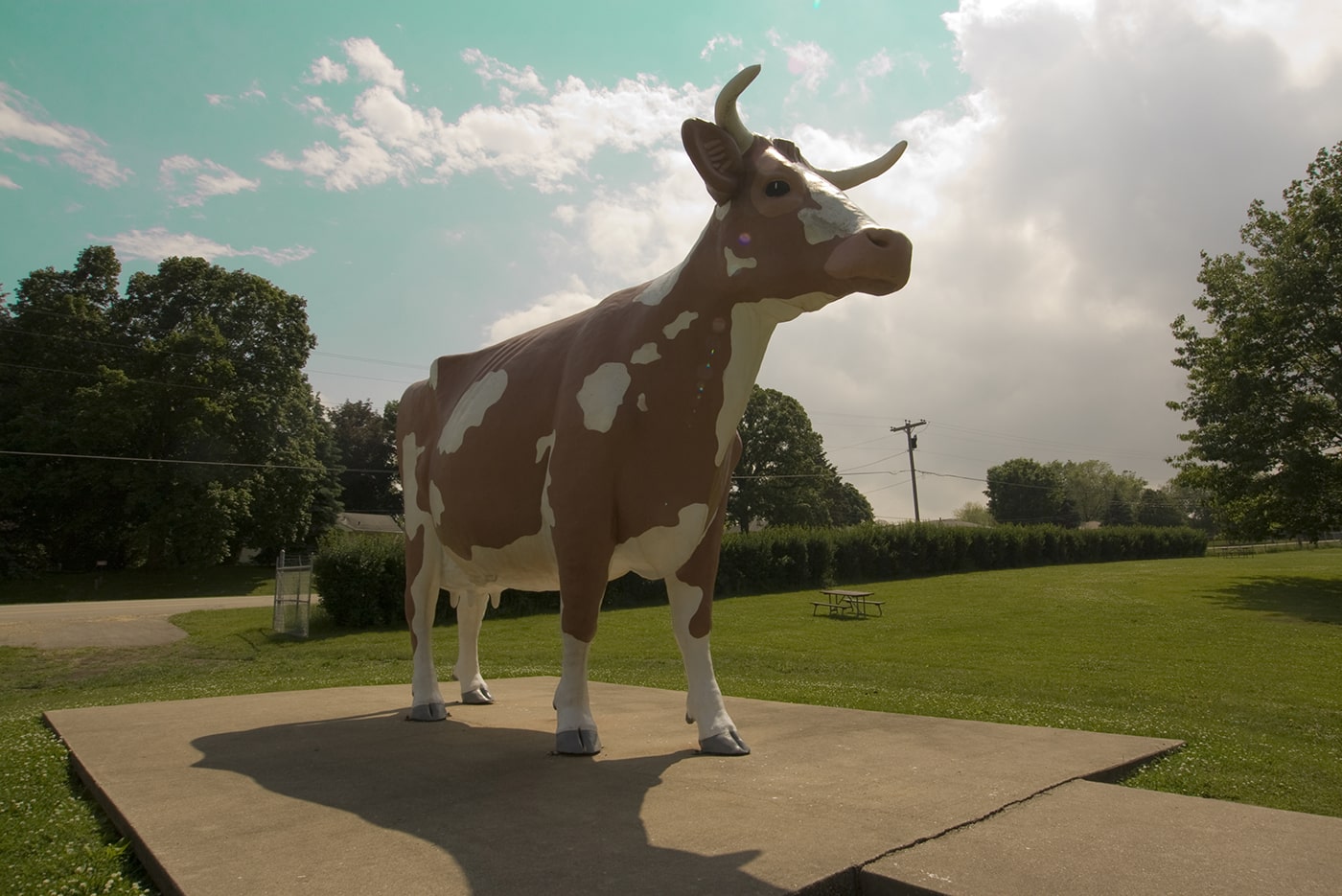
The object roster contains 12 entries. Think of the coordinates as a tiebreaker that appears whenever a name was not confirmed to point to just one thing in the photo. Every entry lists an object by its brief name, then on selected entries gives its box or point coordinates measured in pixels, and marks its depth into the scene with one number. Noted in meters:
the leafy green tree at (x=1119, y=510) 98.44
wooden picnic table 23.45
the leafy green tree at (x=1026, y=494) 93.88
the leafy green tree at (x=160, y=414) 30.98
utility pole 48.78
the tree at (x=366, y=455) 55.69
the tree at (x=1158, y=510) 101.19
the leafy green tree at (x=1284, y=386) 23.00
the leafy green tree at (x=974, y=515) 113.62
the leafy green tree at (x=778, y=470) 52.66
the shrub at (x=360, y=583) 21.81
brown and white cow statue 4.09
